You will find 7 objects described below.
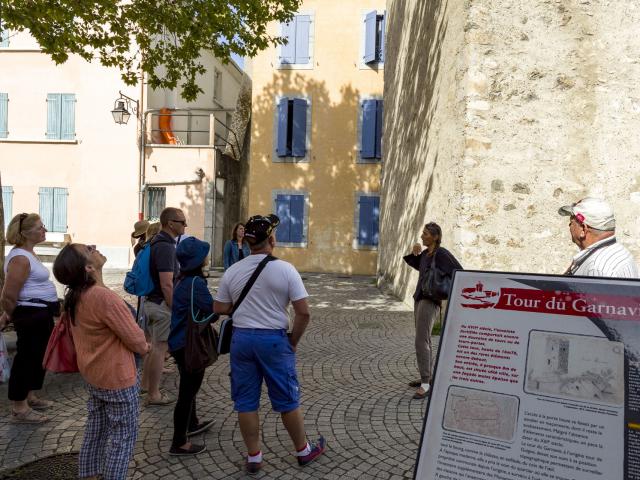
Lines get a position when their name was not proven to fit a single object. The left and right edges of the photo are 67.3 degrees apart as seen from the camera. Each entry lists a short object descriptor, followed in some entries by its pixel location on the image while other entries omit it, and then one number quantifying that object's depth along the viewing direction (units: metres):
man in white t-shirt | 2.90
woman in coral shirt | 2.52
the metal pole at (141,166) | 15.34
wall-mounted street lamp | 13.45
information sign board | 1.55
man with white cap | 2.69
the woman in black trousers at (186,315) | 3.30
